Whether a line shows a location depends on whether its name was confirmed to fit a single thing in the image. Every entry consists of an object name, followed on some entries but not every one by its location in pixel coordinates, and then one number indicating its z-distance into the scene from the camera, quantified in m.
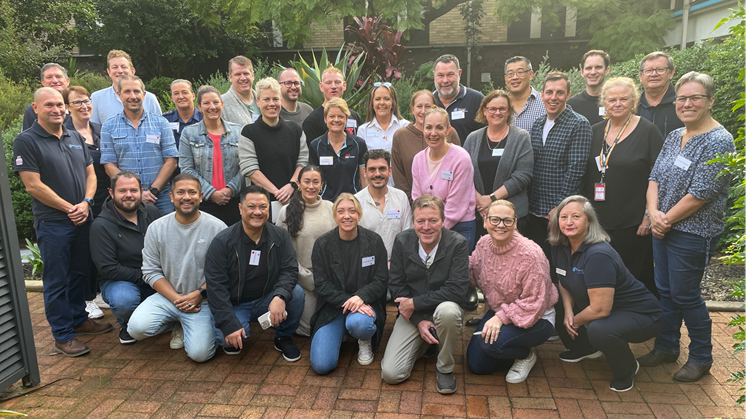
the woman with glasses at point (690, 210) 3.53
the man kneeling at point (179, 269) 4.18
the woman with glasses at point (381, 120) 5.14
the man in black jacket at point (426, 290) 3.70
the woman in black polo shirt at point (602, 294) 3.58
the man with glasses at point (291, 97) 5.62
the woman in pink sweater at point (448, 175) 4.37
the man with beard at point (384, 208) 4.44
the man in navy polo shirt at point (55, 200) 4.15
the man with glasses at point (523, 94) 4.96
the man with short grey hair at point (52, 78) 5.29
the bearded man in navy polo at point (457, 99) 5.30
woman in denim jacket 4.91
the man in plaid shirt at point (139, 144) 4.87
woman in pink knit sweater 3.67
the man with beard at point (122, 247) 4.34
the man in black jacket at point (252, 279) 4.05
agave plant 7.75
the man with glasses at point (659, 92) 4.25
